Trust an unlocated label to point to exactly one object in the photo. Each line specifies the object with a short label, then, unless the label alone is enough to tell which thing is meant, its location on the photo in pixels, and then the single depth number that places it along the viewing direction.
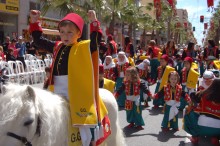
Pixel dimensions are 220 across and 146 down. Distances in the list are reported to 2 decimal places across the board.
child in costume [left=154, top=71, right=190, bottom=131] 7.61
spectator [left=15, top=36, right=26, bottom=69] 15.09
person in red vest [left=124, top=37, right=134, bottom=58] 14.26
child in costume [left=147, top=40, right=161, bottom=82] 15.12
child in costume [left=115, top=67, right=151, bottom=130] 7.75
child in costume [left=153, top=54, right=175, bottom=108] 10.07
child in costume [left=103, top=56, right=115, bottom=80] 11.18
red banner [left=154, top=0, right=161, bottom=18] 32.59
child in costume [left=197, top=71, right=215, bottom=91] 6.77
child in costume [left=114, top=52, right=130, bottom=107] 11.11
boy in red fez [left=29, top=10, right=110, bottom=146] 3.38
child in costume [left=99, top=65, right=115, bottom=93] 7.43
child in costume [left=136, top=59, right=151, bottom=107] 11.59
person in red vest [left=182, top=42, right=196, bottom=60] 13.51
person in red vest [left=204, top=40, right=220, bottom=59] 16.45
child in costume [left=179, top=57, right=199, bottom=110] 10.25
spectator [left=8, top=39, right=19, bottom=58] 15.06
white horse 2.71
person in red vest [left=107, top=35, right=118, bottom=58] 13.90
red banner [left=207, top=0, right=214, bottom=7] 19.58
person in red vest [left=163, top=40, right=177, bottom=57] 15.23
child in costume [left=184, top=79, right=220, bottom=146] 6.10
